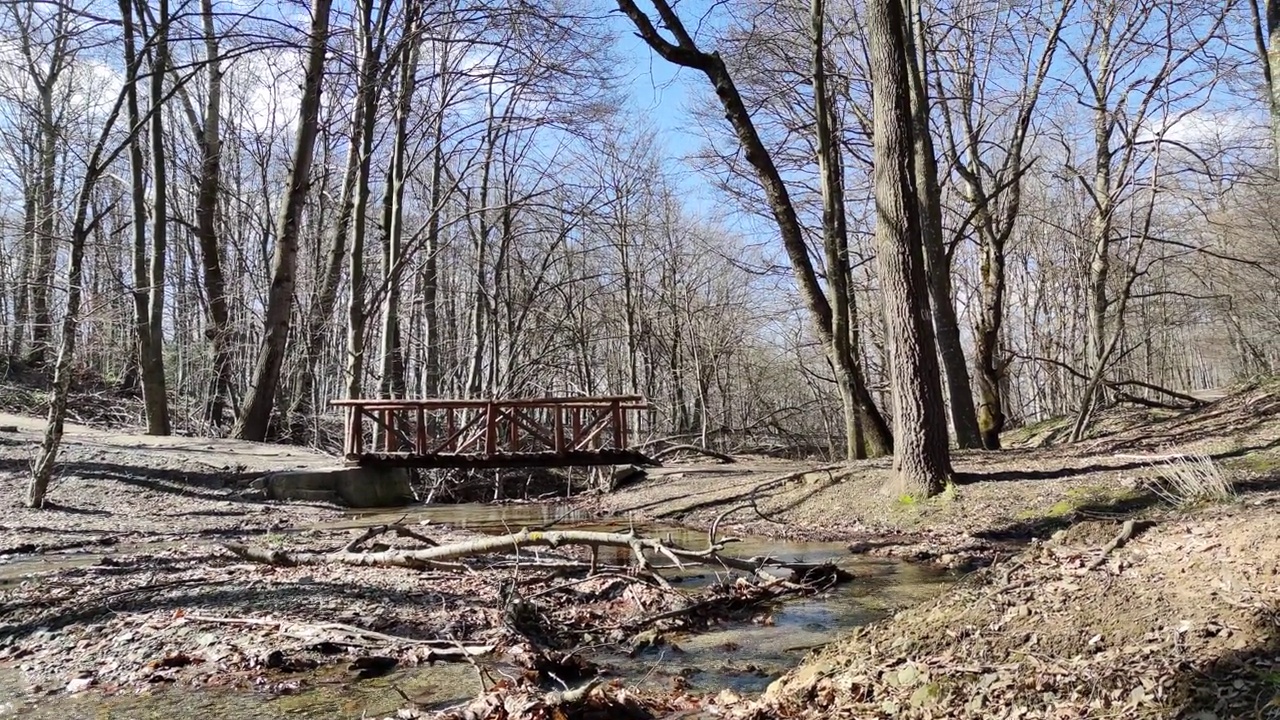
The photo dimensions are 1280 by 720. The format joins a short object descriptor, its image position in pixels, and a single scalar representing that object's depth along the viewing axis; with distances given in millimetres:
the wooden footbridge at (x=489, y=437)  14031
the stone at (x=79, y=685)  4144
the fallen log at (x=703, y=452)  16094
